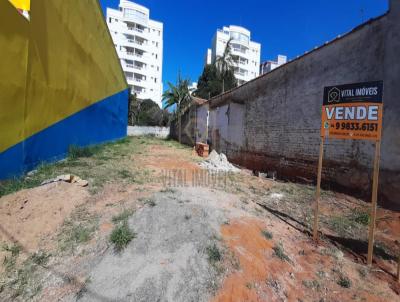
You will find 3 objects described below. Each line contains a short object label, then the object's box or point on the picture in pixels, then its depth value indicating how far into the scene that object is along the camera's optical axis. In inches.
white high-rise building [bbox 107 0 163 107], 1846.7
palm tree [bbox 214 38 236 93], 1317.7
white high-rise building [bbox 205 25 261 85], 2204.7
